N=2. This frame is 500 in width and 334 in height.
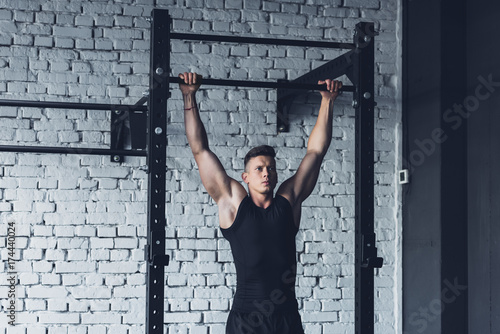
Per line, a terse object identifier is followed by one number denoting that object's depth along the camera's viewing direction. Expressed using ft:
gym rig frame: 15.36
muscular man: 17.00
